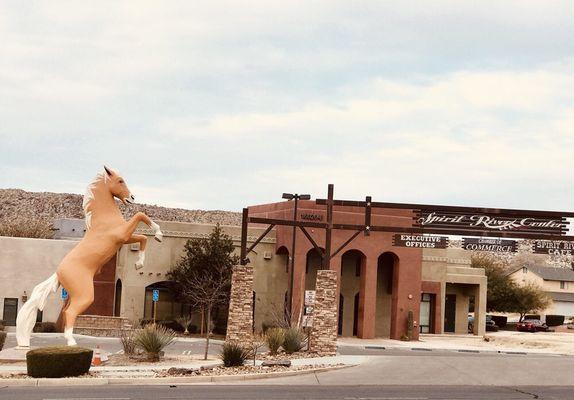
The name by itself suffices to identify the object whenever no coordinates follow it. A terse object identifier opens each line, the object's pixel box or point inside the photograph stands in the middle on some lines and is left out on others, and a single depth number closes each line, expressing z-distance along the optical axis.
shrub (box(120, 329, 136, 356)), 31.09
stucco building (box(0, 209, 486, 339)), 51.19
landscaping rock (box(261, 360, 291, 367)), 27.42
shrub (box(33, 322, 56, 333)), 48.94
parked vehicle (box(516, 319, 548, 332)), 72.69
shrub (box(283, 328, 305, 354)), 32.59
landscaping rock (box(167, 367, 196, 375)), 25.61
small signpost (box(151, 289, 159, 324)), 48.34
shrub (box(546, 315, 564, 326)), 86.75
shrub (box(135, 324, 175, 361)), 29.56
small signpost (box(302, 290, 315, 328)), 34.97
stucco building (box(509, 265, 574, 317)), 107.06
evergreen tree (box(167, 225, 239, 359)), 49.81
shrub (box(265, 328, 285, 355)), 31.97
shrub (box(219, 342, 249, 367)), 27.41
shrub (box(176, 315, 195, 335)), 50.62
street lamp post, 47.59
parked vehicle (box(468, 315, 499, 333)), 70.75
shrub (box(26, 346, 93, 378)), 24.25
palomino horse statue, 29.44
